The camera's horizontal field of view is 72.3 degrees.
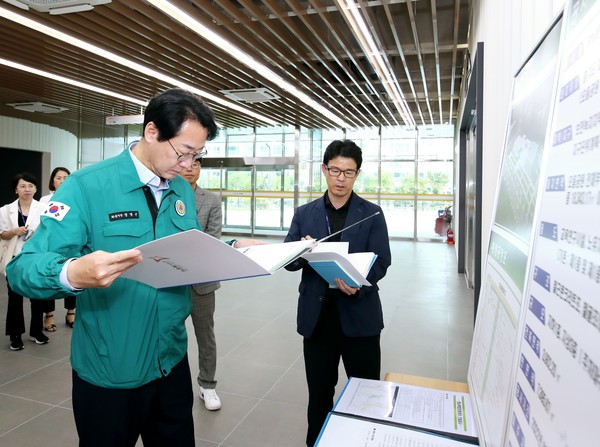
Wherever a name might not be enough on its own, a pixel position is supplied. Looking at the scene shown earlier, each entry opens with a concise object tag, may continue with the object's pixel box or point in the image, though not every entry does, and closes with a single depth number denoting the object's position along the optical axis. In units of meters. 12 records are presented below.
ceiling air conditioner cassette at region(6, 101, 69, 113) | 10.33
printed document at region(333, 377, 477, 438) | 1.16
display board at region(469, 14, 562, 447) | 0.82
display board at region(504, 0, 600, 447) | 0.51
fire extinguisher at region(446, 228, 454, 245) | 12.41
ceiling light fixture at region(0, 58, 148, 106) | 7.29
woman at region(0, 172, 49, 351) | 4.05
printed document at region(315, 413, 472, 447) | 1.06
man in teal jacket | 1.36
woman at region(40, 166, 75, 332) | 4.56
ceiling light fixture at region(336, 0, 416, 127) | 4.75
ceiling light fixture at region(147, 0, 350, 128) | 4.85
